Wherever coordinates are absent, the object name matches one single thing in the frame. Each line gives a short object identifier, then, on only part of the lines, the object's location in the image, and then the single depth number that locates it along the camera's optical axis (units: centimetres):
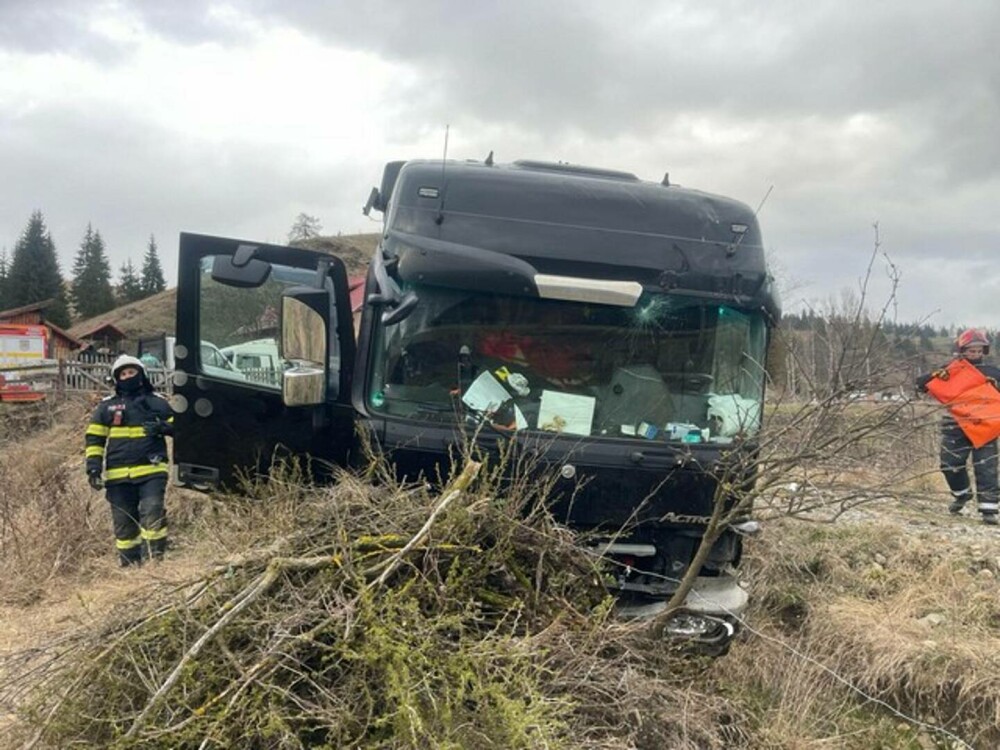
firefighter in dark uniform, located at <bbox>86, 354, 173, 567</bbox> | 657
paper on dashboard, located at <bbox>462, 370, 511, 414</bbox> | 419
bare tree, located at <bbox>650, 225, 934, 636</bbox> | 362
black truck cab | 412
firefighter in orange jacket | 755
